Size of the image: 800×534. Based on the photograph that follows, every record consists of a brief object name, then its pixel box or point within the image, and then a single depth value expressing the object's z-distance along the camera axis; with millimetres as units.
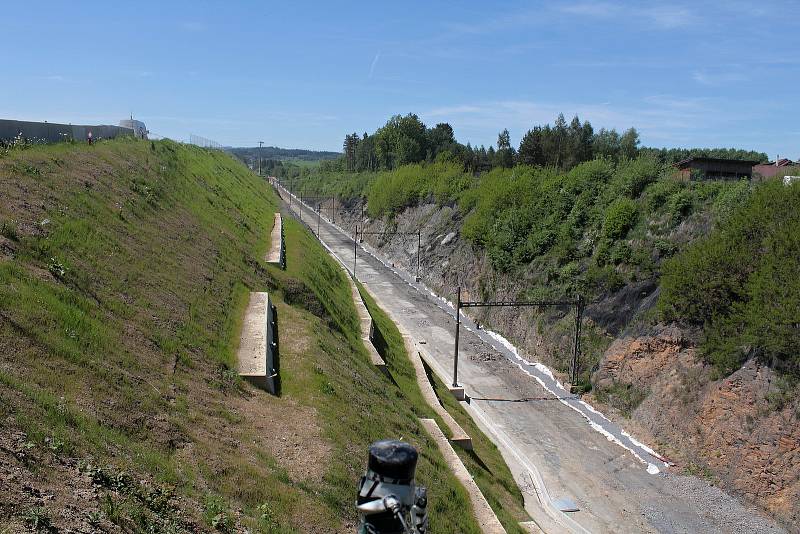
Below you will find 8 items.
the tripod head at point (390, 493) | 3129
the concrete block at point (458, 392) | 33344
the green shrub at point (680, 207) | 38250
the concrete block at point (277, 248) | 32322
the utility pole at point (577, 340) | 36406
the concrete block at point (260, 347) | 16512
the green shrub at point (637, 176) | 44031
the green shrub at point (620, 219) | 41812
